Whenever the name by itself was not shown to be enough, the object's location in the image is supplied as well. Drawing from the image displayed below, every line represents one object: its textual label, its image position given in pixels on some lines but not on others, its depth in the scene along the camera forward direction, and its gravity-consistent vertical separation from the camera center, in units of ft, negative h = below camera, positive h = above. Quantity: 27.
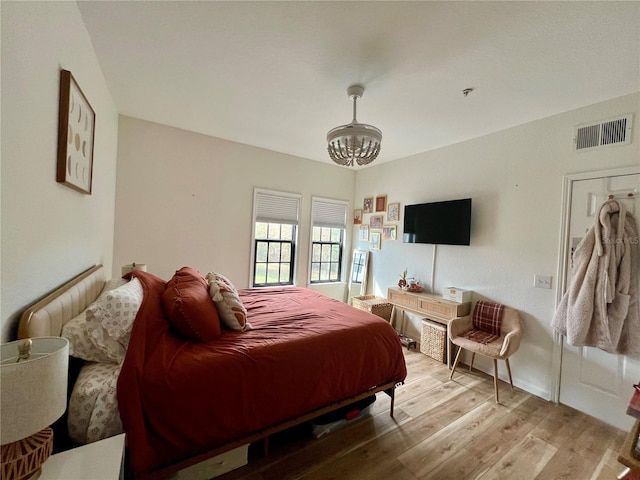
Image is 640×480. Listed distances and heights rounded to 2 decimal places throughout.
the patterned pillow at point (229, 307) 6.03 -1.76
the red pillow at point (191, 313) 5.17 -1.68
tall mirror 14.83 -1.98
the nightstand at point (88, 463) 2.71 -2.62
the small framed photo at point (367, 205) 14.84 +1.98
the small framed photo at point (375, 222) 14.28 +1.00
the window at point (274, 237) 12.96 -0.14
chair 7.87 -2.96
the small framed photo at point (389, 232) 13.42 +0.46
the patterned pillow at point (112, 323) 4.29 -1.63
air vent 6.95 +3.34
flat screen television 10.18 +0.90
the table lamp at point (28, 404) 2.13 -1.58
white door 6.85 -3.08
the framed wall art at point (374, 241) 14.32 -0.04
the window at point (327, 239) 14.78 -0.08
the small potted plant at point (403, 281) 12.24 -1.83
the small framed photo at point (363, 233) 15.03 +0.37
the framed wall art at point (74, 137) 4.42 +1.65
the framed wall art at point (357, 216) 15.55 +1.37
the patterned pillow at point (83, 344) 4.11 -1.92
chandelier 6.38 +2.39
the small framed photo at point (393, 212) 13.30 +1.50
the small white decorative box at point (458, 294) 9.94 -1.89
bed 3.87 -2.54
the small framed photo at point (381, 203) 14.01 +2.01
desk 9.80 -2.52
